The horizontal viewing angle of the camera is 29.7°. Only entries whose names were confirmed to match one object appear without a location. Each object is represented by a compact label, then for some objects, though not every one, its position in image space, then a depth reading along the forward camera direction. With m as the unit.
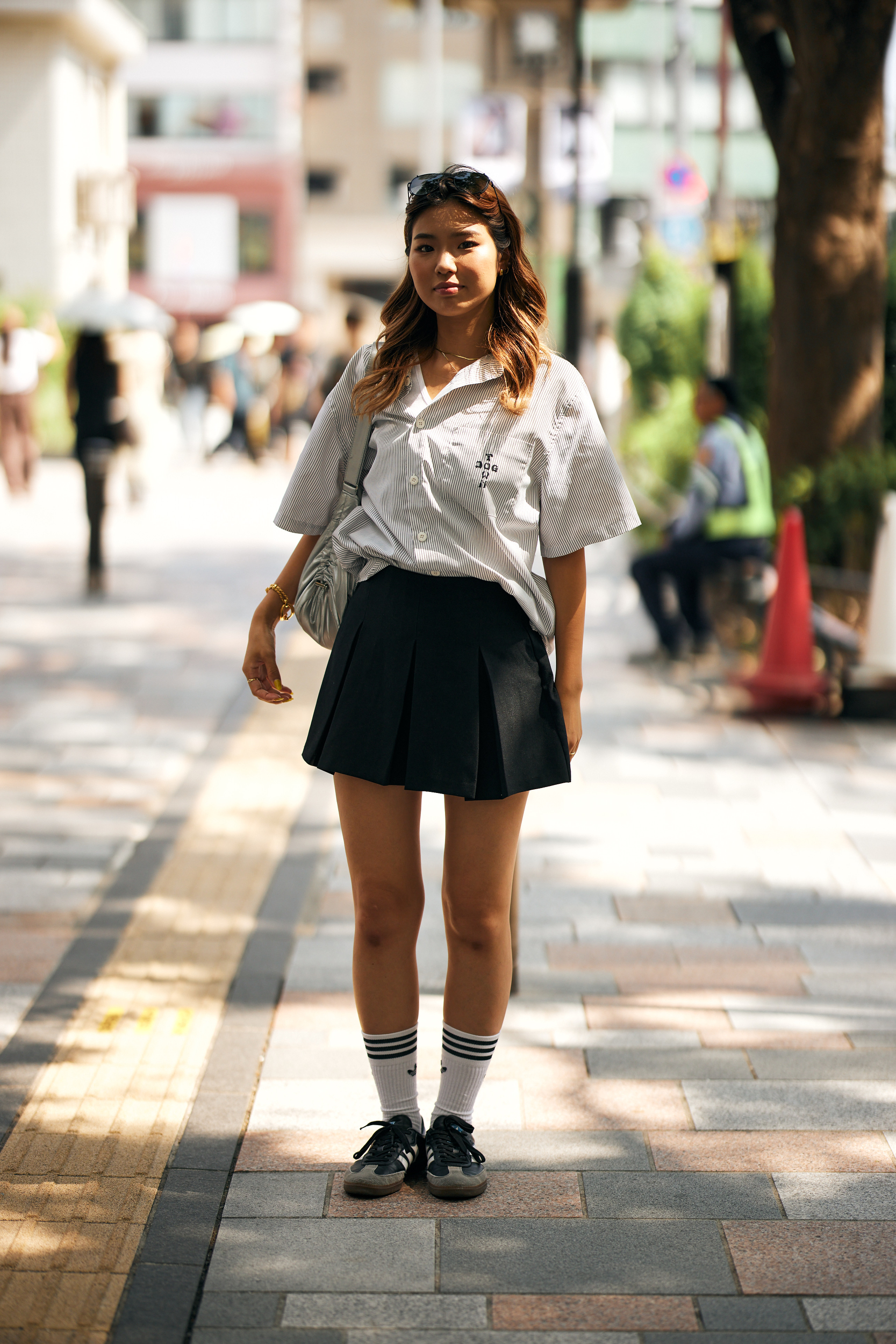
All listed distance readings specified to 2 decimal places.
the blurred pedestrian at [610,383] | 18.91
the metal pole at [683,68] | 23.50
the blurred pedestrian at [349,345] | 13.00
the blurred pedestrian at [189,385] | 25.97
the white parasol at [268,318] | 27.86
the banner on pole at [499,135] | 15.54
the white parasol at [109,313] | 12.87
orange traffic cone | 7.88
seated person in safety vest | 8.50
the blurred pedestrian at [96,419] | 11.58
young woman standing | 3.07
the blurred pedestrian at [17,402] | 18.41
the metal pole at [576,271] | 12.99
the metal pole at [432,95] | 50.88
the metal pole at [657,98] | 36.59
